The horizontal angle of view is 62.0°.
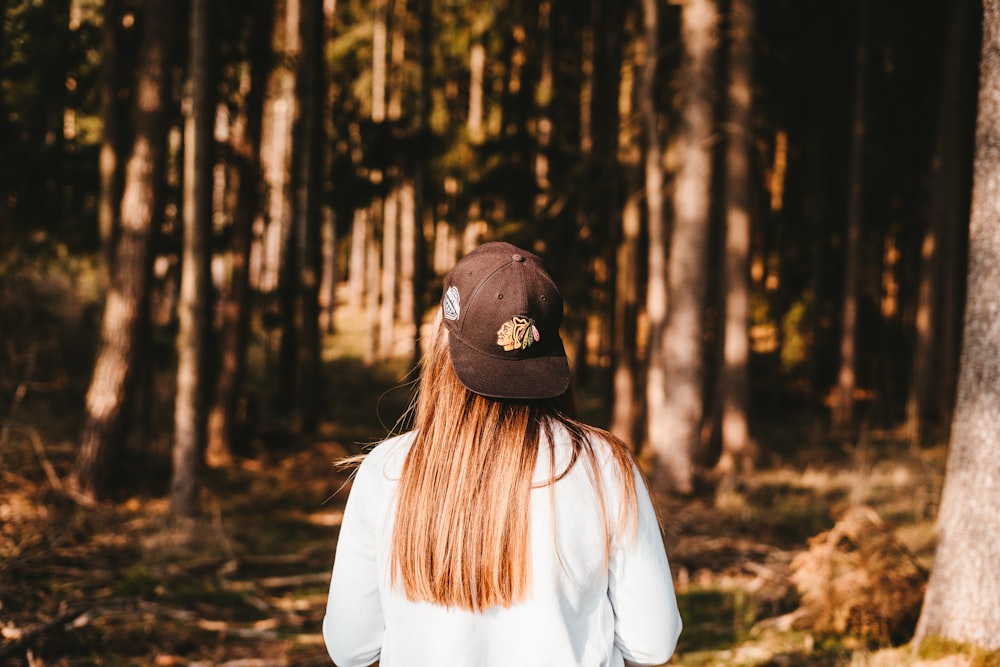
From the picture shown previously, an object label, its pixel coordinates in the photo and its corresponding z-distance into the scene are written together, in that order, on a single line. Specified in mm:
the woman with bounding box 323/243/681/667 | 1952
